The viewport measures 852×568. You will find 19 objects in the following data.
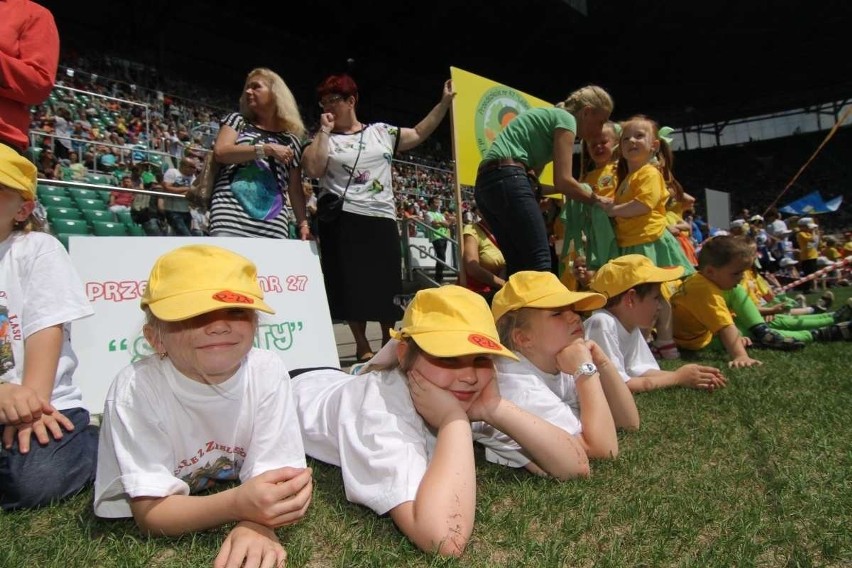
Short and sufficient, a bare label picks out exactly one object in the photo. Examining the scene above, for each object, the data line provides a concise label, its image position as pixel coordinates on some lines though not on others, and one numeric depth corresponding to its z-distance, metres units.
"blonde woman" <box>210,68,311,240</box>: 3.12
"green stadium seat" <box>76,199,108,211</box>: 5.13
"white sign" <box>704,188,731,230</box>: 12.27
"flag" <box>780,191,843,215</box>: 19.44
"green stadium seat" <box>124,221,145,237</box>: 5.16
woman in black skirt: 3.35
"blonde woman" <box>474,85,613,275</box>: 3.23
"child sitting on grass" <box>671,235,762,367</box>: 3.71
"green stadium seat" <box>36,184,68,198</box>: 4.73
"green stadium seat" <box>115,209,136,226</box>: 5.17
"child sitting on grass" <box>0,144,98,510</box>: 1.63
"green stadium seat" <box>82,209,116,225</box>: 5.18
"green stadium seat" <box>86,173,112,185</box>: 7.62
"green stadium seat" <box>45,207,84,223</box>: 5.01
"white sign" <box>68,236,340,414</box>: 2.53
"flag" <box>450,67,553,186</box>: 4.04
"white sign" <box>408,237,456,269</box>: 8.33
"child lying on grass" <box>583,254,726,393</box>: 2.80
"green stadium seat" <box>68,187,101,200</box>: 5.12
